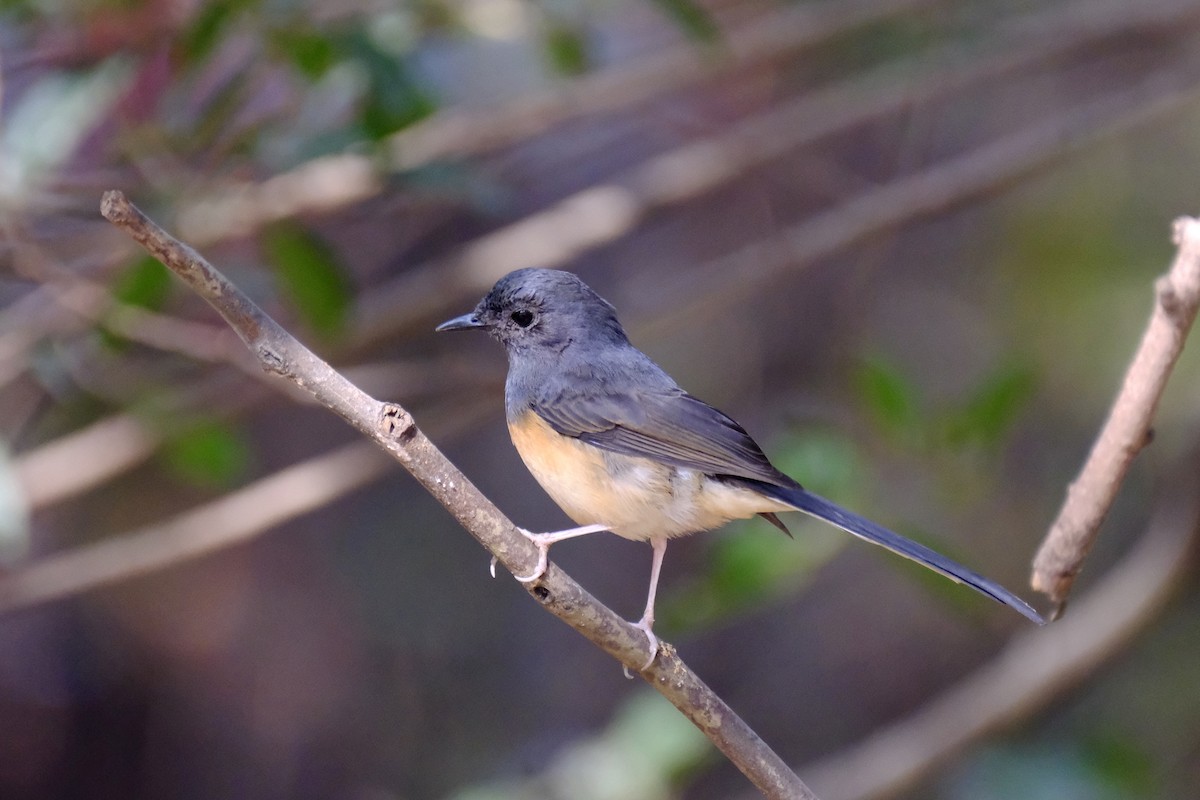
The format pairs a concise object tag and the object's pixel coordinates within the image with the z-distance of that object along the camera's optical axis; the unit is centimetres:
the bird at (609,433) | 557
